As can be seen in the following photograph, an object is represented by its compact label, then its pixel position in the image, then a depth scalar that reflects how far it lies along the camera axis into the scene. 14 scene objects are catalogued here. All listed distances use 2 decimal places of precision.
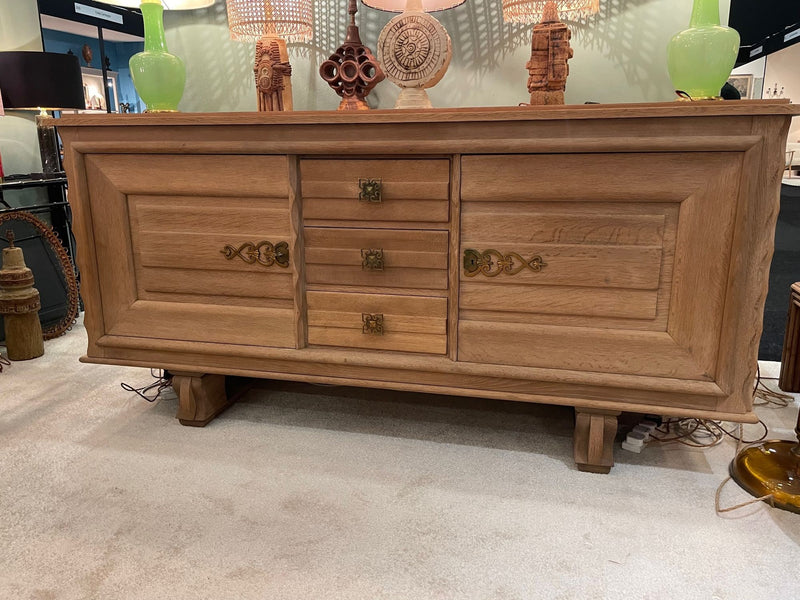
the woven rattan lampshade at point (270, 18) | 1.62
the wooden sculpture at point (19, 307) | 2.03
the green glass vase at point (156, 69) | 1.44
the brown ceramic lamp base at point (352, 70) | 1.46
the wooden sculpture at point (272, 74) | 1.55
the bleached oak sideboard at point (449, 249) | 1.12
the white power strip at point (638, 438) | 1.40
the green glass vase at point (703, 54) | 1.18
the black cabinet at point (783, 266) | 2.31
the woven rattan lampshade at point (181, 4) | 1.77
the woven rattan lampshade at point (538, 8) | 1.46
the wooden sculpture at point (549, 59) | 1.36
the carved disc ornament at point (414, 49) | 1.42
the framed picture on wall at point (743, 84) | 2.09
